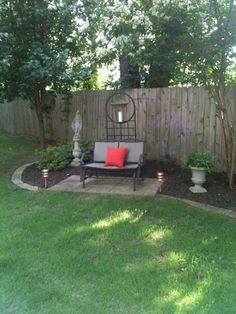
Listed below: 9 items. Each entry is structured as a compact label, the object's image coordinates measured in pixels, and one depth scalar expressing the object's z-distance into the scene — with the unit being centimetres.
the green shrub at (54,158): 561
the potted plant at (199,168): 445
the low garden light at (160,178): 476
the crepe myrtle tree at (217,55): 416
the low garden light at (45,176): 481
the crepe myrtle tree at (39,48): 545
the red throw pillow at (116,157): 484
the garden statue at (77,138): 573
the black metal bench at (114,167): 471
